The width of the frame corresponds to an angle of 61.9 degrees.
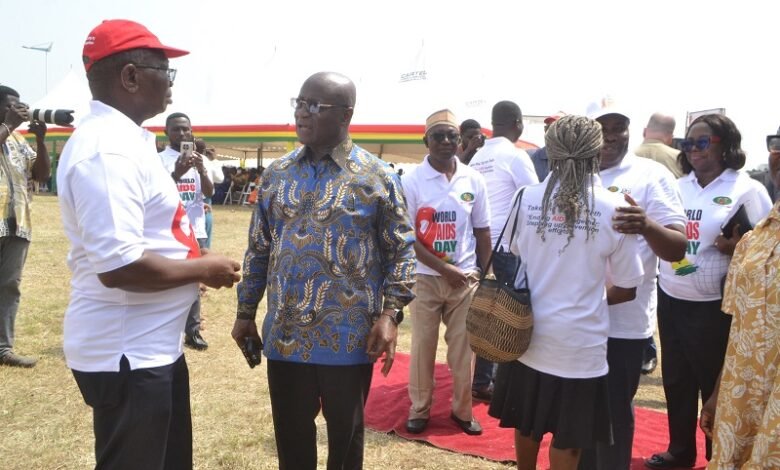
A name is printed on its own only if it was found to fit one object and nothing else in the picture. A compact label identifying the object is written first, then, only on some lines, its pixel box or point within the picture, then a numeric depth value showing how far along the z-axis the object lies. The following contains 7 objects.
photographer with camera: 5.00
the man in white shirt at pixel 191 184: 5.55
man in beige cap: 4.19
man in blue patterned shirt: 2.51
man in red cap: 1.89
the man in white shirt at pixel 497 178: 4.86
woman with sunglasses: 3.40
